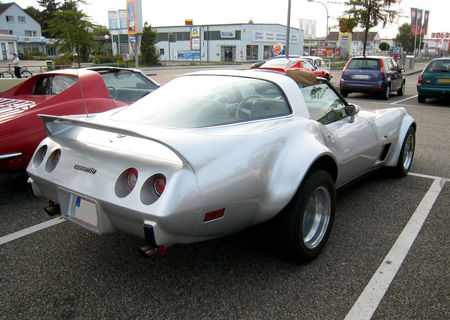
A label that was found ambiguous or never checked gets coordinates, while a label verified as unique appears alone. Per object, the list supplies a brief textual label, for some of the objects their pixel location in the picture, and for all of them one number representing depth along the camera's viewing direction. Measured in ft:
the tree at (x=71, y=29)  88.17
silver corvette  6.92
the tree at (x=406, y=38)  297.94
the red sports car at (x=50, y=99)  12.60
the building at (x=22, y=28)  224.94
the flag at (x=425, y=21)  154.23
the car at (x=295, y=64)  54.50
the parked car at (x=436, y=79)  39.47
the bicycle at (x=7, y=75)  54.46
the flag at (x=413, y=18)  130.52
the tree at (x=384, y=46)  280.02
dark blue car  44.70
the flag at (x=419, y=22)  134.92
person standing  62.71
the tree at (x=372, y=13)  73.67
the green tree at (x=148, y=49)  150.00
